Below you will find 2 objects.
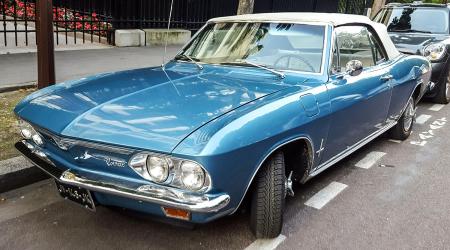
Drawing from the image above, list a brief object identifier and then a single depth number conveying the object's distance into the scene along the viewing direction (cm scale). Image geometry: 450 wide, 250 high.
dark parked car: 756
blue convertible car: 262
